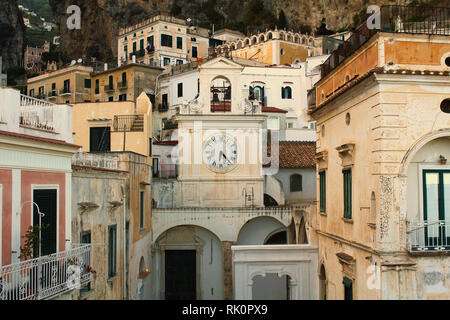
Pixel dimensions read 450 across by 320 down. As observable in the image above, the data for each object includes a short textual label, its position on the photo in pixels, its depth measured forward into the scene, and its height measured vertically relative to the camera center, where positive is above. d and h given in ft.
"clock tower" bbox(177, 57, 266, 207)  101.35 +6.91
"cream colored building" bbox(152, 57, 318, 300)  98.37 -2.00
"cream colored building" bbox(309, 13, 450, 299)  46.09 +2.05
